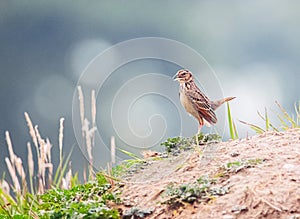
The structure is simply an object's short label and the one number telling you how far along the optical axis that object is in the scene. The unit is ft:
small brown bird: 34.65
